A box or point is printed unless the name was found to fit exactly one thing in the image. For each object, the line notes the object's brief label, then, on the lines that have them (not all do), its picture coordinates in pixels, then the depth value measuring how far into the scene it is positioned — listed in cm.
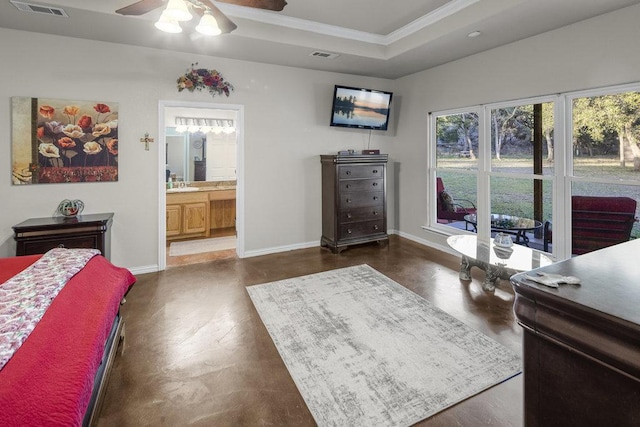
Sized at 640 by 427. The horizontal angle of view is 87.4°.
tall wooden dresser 483
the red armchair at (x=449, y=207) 484
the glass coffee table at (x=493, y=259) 309
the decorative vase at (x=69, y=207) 360
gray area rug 191
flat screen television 504
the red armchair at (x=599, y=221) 320
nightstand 319
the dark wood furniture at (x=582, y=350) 46
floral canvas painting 352
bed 103
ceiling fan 217
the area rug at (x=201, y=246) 521
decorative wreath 418
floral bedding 126
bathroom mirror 622
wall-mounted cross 404
